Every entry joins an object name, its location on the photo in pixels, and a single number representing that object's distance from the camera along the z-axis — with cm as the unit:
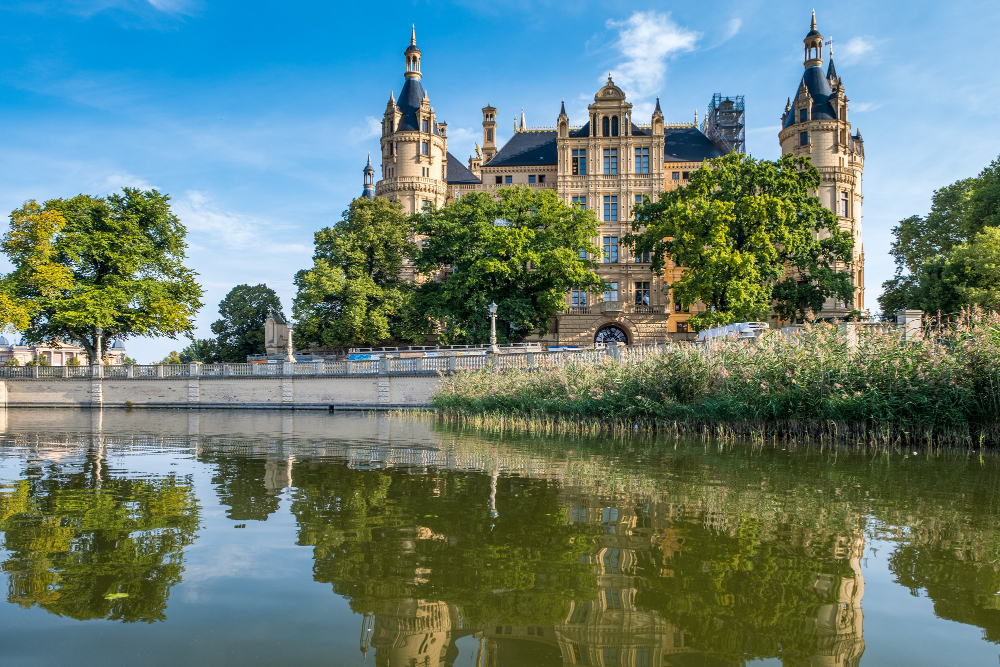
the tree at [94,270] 3756
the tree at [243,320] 5675
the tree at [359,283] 4122
